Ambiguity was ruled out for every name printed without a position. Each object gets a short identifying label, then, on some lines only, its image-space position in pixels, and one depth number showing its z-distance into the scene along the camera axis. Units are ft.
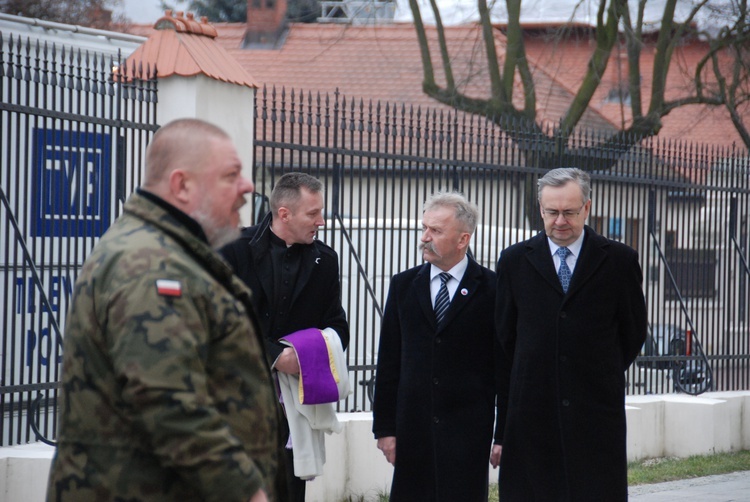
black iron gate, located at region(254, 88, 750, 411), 46.95
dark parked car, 61.31
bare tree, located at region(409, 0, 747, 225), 91.11
